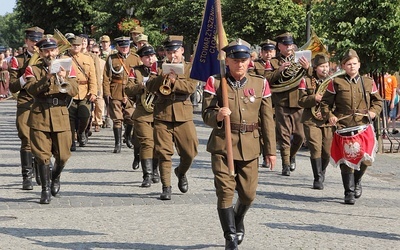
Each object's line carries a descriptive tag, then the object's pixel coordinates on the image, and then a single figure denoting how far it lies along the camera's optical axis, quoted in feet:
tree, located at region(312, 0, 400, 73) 57.77
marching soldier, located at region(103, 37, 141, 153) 54.49
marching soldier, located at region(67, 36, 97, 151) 55.21
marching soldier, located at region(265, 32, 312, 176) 46.32
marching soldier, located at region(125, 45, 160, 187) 40.47
